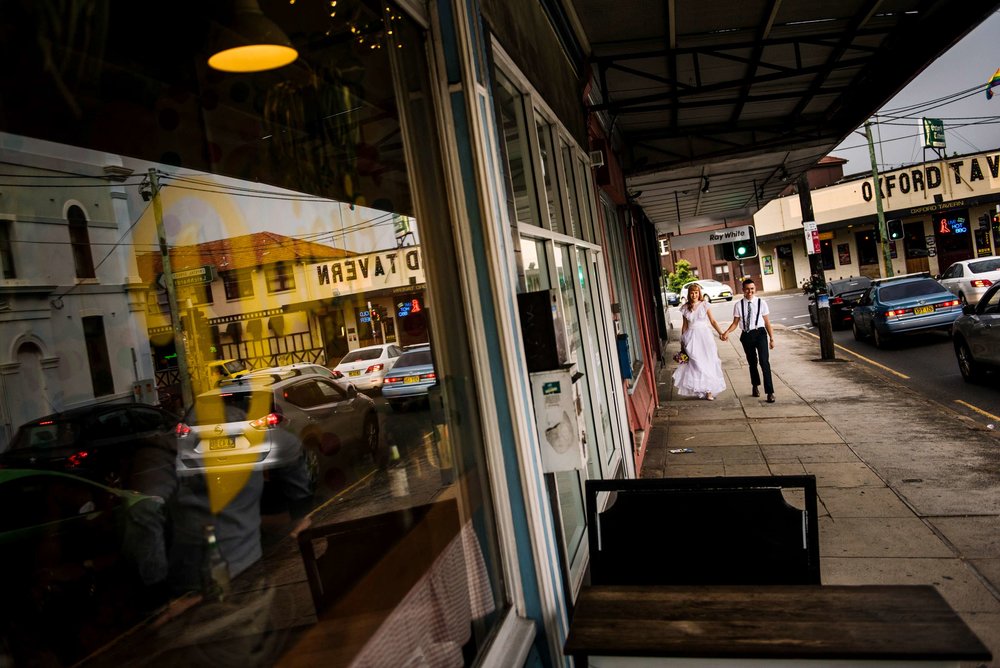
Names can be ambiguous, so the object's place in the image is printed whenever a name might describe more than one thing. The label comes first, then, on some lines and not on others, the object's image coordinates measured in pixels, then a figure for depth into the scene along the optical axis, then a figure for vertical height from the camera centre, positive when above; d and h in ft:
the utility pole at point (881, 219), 99.71 +5.03
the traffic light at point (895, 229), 84.53 +2.87
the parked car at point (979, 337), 33.88 -4.46
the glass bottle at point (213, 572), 9.18 -2.67
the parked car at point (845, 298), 71.41 -3.50
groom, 37.19 -2.52
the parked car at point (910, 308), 52.16 -3.99
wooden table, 6.88 -3.55
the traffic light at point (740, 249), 57.72 +2.20
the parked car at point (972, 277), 65.82 -3.16
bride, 39.29 -3.74
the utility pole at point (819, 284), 49.24 -1.22
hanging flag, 79.87 +16.60
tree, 191.52 +2.90
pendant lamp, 9.28 +4.05
